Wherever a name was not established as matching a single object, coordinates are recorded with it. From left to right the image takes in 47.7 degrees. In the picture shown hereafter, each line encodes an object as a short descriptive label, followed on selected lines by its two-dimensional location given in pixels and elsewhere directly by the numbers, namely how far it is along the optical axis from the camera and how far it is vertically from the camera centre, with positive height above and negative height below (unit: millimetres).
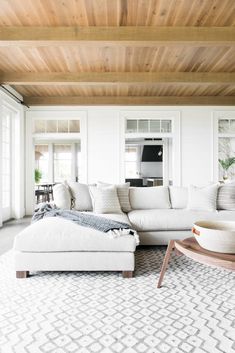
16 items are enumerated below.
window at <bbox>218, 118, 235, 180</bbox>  6809 +666
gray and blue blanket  2596 -492
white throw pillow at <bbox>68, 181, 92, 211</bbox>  3922 -333
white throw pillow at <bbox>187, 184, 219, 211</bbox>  3818 -352
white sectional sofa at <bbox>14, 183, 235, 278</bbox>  2523 -569
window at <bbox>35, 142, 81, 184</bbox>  10680 +555
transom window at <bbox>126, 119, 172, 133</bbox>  6797 +1237
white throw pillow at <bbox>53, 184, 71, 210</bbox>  3715 -313
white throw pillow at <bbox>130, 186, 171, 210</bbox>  4090 -372
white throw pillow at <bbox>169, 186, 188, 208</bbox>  4105 -359
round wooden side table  1724 -566
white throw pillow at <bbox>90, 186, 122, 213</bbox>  3701 -361
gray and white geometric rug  1523 -975
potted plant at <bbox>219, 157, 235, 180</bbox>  6811 +272
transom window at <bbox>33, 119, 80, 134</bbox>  6801 +1269
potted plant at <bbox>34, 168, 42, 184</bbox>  8961 -40
